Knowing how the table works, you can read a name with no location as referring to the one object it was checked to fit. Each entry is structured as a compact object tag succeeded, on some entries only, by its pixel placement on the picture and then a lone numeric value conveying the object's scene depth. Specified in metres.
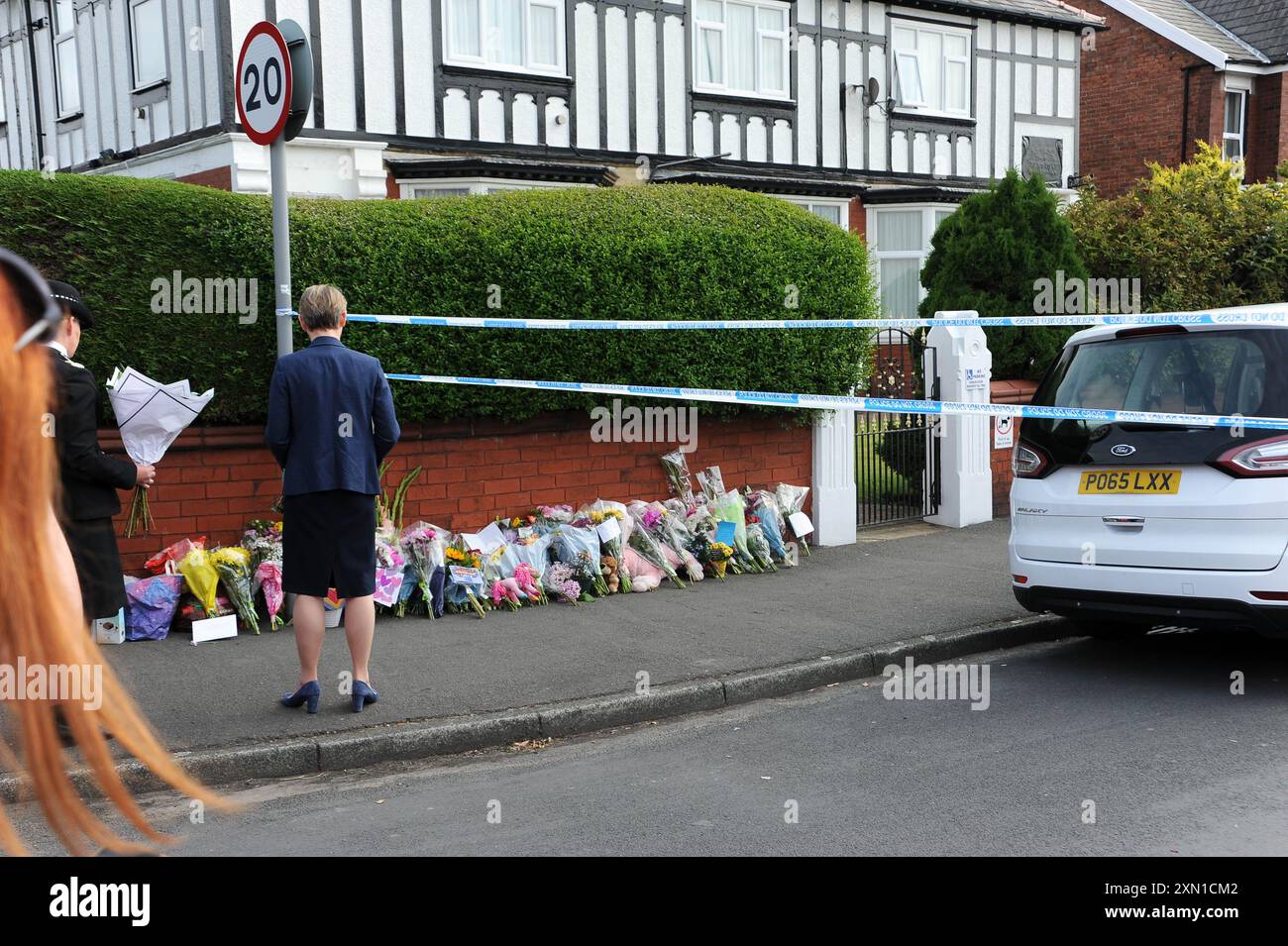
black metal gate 11.80
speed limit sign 6.77
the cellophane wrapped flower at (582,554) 8.52
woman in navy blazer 5.87
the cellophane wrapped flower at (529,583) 8.27
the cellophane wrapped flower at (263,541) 7.60
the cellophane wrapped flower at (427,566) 7.88
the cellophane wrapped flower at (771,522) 9.73
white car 6.03
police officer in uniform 5.46
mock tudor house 14.59
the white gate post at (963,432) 11.63
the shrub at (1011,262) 12.74
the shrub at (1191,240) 14.20
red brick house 25.73
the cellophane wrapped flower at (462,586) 7.95
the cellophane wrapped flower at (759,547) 9.62
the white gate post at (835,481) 10.58
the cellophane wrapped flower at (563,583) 8.34
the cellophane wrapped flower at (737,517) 9.47
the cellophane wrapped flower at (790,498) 10.05
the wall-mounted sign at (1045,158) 22.31
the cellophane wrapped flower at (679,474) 9.61
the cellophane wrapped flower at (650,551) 8.98
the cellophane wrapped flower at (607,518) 8.73
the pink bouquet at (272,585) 7.46
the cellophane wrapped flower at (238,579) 7.34
